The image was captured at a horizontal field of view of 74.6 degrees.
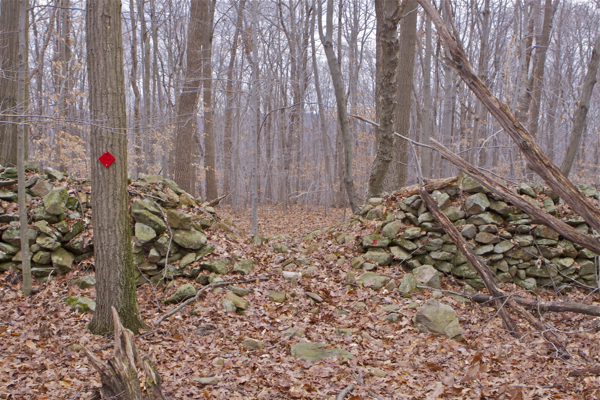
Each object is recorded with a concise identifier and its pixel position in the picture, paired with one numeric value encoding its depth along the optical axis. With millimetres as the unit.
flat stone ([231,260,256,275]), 6441
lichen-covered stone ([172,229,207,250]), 6469
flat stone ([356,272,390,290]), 6004
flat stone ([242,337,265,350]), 4352
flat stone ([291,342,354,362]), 4137
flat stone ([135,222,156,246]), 6160
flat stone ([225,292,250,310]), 5379
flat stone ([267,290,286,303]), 5644
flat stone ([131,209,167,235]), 6387
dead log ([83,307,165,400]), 3027
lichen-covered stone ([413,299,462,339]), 4705
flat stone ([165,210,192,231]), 6613
